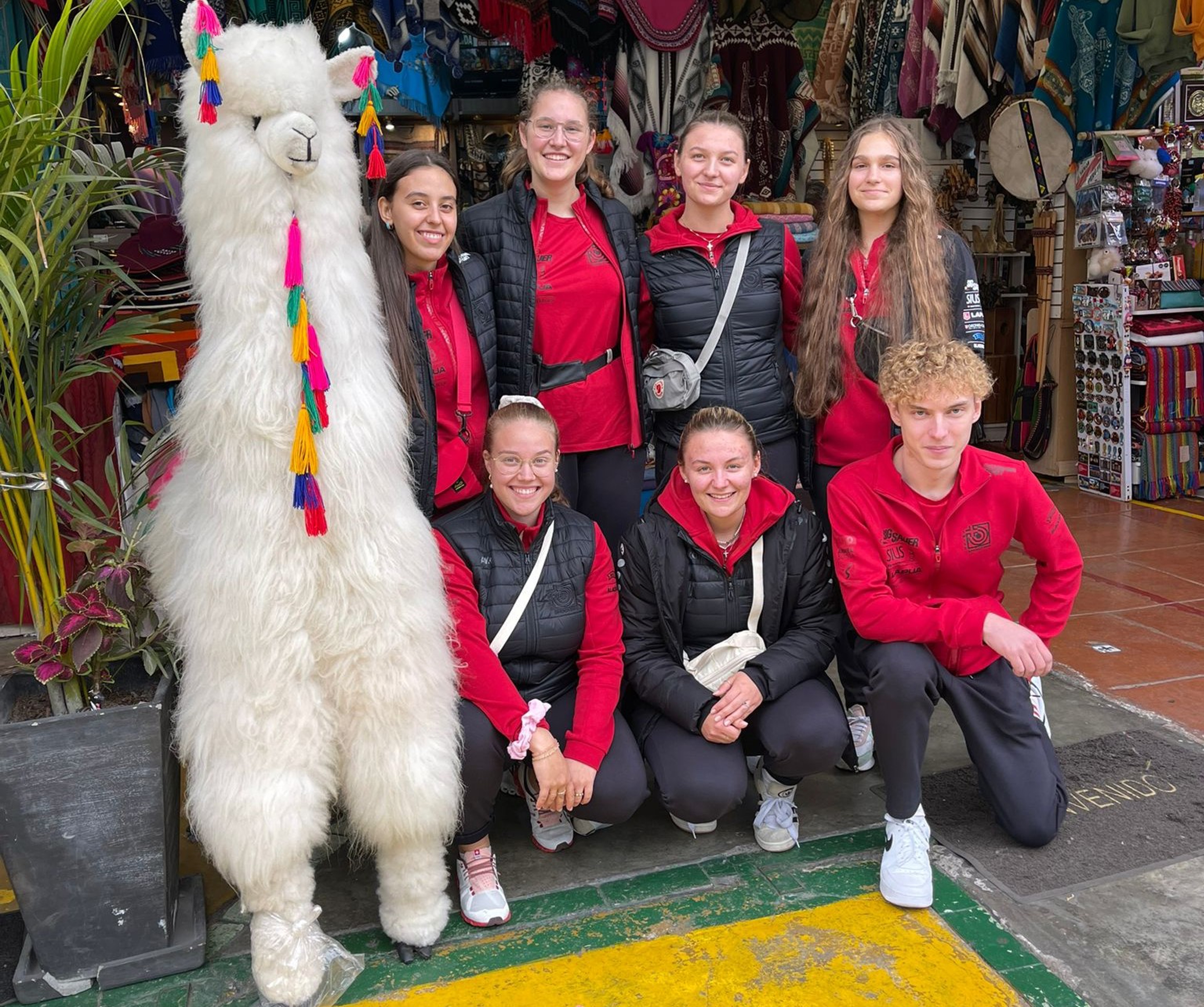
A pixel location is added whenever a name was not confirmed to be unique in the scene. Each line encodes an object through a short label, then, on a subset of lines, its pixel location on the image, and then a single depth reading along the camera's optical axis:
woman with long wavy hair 2.70
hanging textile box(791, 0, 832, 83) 5.46
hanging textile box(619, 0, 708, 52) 4.56
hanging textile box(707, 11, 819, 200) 5.01
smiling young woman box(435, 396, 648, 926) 2.31
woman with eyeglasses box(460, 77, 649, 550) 2.72
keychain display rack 5.35
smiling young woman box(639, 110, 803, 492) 2.74
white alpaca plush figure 1.88
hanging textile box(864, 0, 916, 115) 5.42
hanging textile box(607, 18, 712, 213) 4.70
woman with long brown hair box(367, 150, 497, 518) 2.45
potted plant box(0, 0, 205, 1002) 1.99
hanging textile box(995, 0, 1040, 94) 5.20
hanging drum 5.34
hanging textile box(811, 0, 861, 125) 5.41
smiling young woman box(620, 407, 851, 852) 2.44
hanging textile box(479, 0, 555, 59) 4.57
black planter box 1.99
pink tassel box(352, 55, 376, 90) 2.05
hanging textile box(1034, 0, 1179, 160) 5.01
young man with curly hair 2.35
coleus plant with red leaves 2.03
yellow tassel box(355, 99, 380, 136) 2.13
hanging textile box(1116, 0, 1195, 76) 4.65
